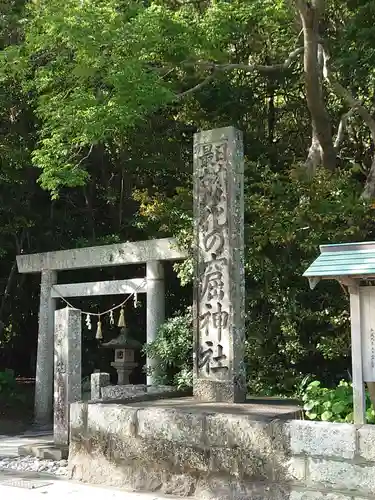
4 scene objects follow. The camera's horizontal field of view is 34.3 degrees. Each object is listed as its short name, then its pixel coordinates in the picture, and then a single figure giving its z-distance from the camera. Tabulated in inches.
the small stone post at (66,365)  323.0
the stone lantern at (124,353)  463.8
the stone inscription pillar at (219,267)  272.2
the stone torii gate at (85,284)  430.9
